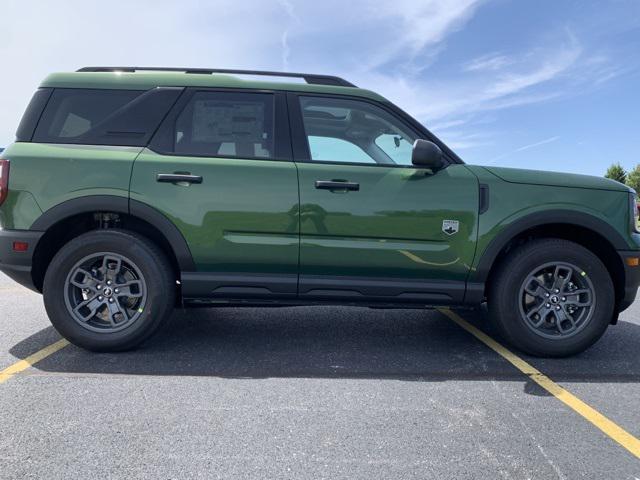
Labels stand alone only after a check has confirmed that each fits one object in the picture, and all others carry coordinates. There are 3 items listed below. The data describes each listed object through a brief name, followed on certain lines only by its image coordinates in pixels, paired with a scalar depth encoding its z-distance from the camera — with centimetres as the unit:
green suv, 342
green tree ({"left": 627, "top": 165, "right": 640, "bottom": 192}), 9000
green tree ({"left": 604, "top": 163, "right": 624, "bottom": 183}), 8844
